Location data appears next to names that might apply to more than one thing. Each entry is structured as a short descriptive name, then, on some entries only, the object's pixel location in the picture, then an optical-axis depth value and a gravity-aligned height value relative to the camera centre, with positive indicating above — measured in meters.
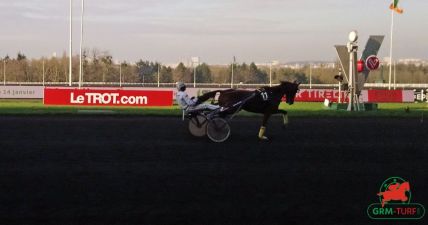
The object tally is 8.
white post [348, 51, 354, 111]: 28.00 +1.27
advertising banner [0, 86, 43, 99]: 38.44 +0.17
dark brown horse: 14.66 -0.03
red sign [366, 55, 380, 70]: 28.55 +1.90
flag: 39.00 +6.43
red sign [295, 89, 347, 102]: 40.31 +0.31
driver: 14.62 -0.15
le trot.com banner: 32.28 -0.06
